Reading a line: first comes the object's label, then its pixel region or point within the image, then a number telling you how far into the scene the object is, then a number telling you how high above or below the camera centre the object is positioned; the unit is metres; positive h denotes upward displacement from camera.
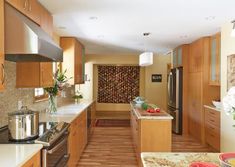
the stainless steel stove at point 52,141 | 1.53 -0.58
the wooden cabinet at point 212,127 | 3.27 -0.93
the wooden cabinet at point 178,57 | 4.67 +0.78
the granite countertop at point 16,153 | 1.15 -0.56
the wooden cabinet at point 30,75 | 2.08 +0.10
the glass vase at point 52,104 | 2.86 -0.37
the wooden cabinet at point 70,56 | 3.84 +0.63
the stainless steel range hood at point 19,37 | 1.50 +0.42
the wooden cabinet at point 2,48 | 1.38 +0.30
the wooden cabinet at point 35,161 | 1.26 -0.64
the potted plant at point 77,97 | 4.44 -0.38
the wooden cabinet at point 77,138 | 2.38 -0.92
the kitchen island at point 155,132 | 2.61 -0.78
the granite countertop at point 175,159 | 1.07 -0.53
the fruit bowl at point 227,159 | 0.90 -0.44
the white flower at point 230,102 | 0.86 -0.10
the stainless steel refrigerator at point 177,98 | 4.58 -0.42
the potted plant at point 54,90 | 2.83 -0.12
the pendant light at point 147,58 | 3.46 +0.52
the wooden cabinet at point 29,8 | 1.63 +0.82
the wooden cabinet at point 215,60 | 3.47 +0.50
